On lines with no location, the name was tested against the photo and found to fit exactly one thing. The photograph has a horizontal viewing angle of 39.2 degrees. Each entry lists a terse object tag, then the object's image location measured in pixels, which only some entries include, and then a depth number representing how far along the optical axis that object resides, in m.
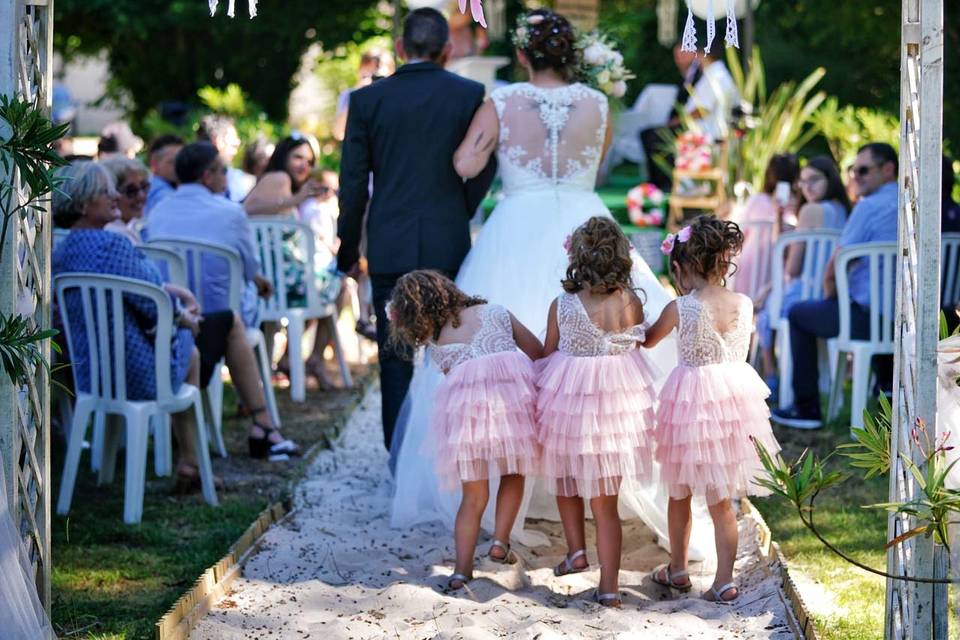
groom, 5.60
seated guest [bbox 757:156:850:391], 7.83
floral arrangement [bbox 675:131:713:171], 12.02
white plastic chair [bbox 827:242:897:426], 6.77
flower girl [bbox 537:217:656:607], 4.41
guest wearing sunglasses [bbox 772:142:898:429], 6.92
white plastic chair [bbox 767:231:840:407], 7.68
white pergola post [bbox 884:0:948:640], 3.34
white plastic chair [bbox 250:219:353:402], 8.09
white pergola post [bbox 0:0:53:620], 3.64
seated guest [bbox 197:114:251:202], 8.81
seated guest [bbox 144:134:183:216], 7.75
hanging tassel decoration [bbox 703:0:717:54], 3.47
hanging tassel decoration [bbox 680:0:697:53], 3.43
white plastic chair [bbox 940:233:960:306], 6.94
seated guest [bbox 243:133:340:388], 8.12
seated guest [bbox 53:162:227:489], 5.55
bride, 5.30
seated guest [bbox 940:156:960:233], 7.10
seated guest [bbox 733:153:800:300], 8.30
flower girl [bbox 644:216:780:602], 4.38
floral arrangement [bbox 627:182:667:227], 12.87
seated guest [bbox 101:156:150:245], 6.39
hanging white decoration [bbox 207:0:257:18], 3.14
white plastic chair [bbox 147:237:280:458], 6.71
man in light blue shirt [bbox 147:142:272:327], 6.91
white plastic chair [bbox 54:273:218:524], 5.48
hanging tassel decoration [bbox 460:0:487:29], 3.36
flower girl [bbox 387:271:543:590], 4.51
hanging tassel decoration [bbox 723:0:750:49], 3.35
